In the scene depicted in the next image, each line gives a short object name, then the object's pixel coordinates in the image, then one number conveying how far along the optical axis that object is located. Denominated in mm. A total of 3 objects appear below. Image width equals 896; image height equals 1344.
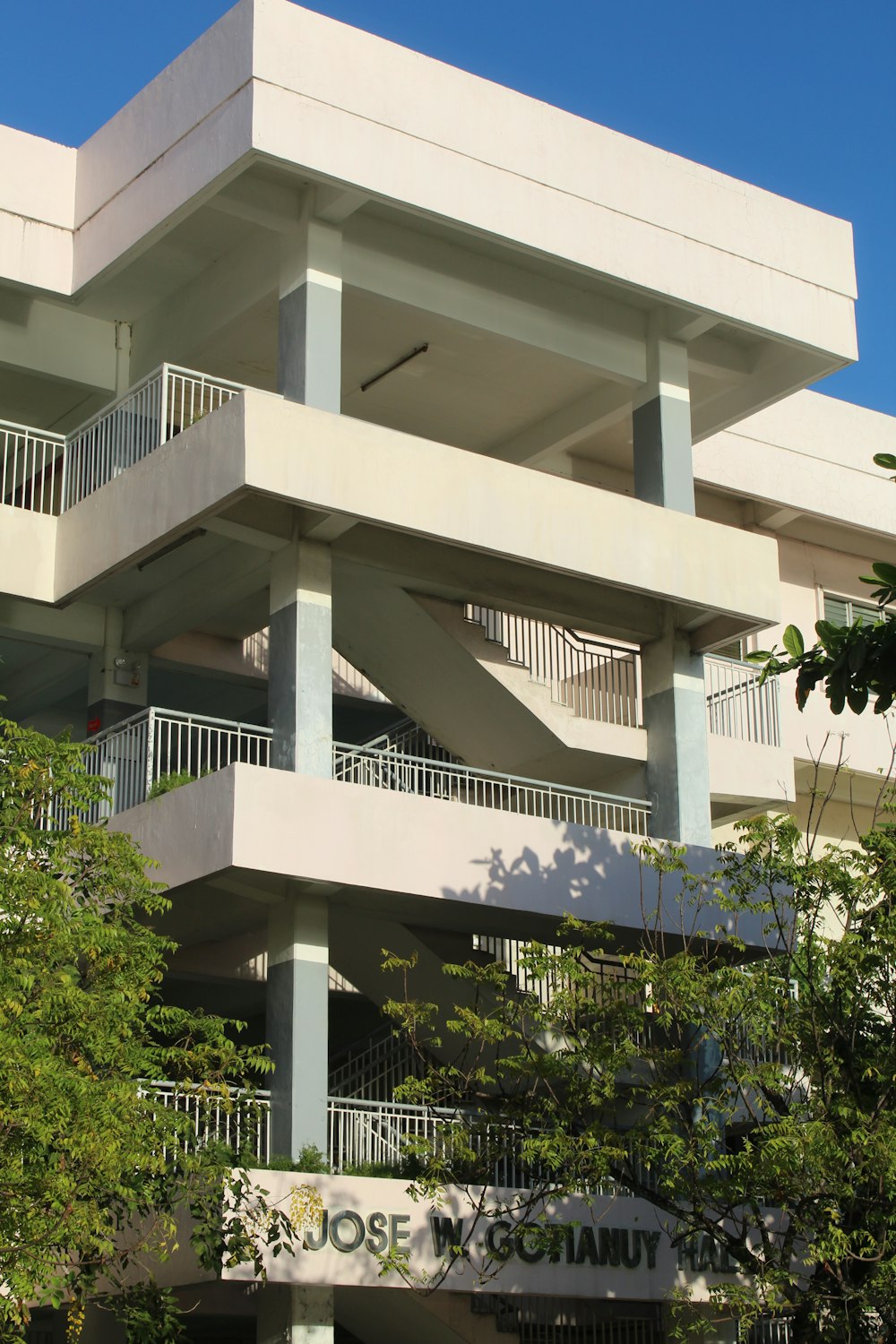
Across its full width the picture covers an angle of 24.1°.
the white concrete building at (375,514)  20531
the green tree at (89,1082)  13906
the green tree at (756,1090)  15984
